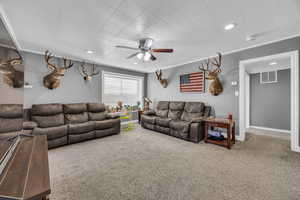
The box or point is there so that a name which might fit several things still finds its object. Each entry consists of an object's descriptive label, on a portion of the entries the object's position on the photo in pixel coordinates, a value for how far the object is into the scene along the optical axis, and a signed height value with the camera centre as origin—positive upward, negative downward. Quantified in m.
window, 5.00 +0.51
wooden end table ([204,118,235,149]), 2.85 -0.70
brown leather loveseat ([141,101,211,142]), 3.33 -0.66
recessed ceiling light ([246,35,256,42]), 2.62 +1.39
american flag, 4.15 +0.64
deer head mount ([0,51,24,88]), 1.09 +0.26
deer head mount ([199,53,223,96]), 3.55 +0.72
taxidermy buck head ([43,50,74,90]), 3.51 +0.66
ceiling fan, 2.67 +1.20
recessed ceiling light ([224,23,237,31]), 2.20 +1.39
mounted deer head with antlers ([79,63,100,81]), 4.27 +0.94
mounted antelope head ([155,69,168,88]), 5.26 +0.86
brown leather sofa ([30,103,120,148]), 2.90 -0.67
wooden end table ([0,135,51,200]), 0.57 -0.45
